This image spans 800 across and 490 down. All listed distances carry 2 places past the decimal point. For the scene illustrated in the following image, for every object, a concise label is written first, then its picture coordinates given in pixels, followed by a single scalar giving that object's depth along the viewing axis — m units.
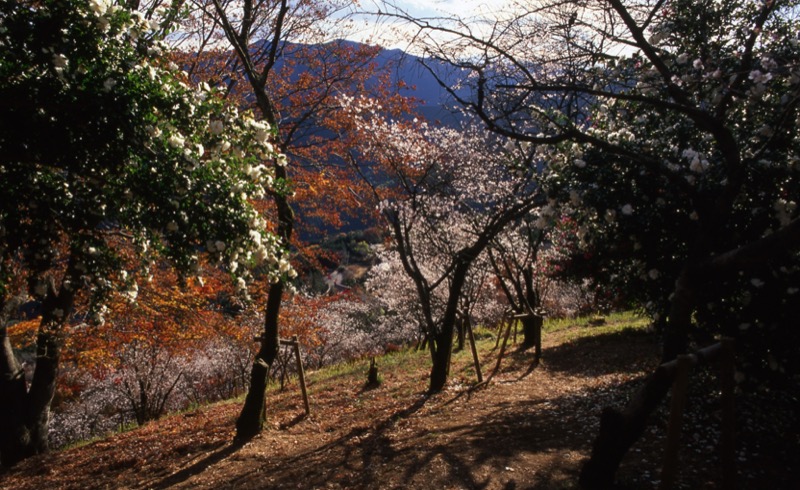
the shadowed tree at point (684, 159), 4.19
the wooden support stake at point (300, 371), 8.25
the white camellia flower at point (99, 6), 4.03
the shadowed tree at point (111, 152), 3.98
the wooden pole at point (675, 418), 3.06
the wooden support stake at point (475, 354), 9.35
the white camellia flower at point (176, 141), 4.37
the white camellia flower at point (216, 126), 4.64
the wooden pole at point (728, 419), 3.33
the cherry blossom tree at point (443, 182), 8.89
